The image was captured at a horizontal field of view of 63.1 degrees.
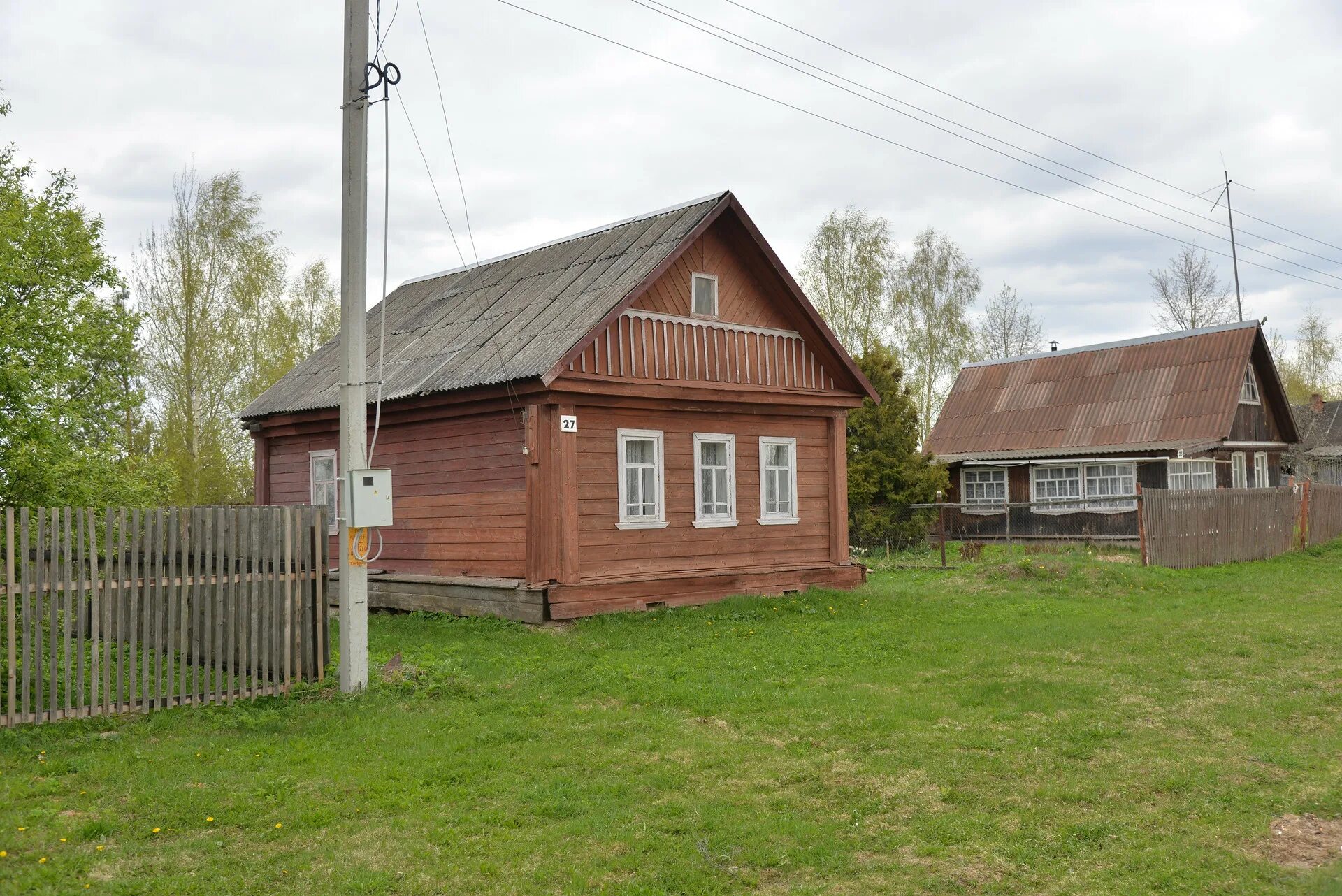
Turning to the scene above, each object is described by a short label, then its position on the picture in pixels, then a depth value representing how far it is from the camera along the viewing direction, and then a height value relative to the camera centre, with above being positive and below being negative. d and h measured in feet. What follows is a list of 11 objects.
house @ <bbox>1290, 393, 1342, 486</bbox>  122.62 +6.86
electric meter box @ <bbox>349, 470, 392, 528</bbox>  31.55 +0.30
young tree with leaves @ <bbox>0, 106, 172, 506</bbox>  40.73 +6.34
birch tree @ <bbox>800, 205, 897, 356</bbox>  140.15 +28.76
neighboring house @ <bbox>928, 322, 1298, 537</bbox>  96.84 +6.53
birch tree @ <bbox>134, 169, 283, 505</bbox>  107.45 +17.80
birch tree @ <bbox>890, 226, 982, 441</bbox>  144.05 +24.10
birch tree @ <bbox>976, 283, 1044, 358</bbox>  168.55 +25.02
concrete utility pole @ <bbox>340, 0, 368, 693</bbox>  31.65 +5.44
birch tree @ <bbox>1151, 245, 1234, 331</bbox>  165.07 +29.80
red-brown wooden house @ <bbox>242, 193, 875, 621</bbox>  48.83 +3.68
